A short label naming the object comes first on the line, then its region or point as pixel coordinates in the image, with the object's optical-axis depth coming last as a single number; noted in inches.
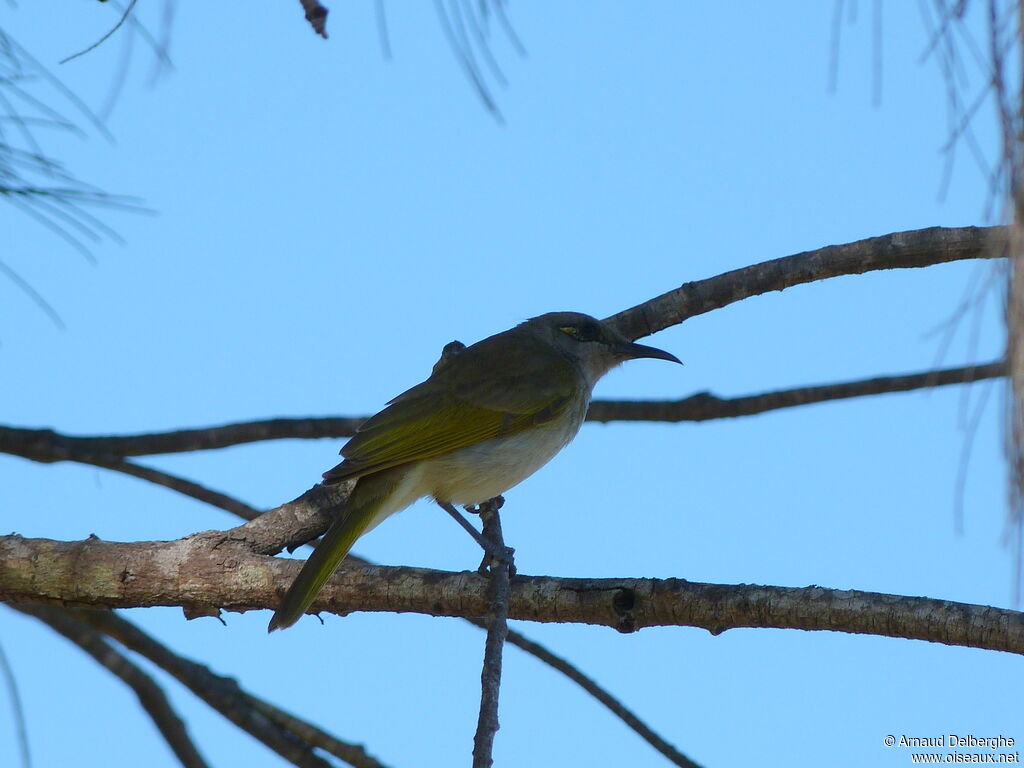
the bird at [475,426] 349.7
